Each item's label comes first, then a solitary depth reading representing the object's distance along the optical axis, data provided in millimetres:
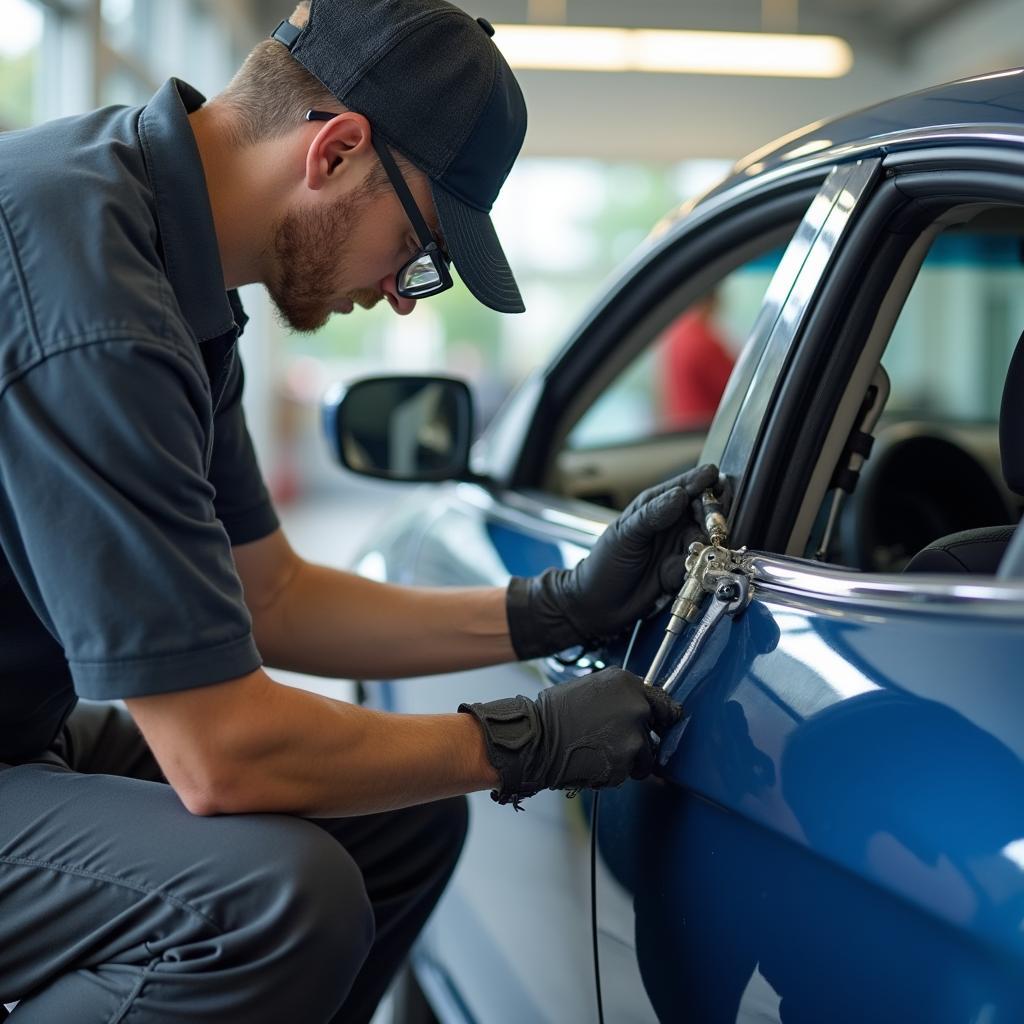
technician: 1124
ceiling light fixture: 8188
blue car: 895
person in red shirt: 5609
